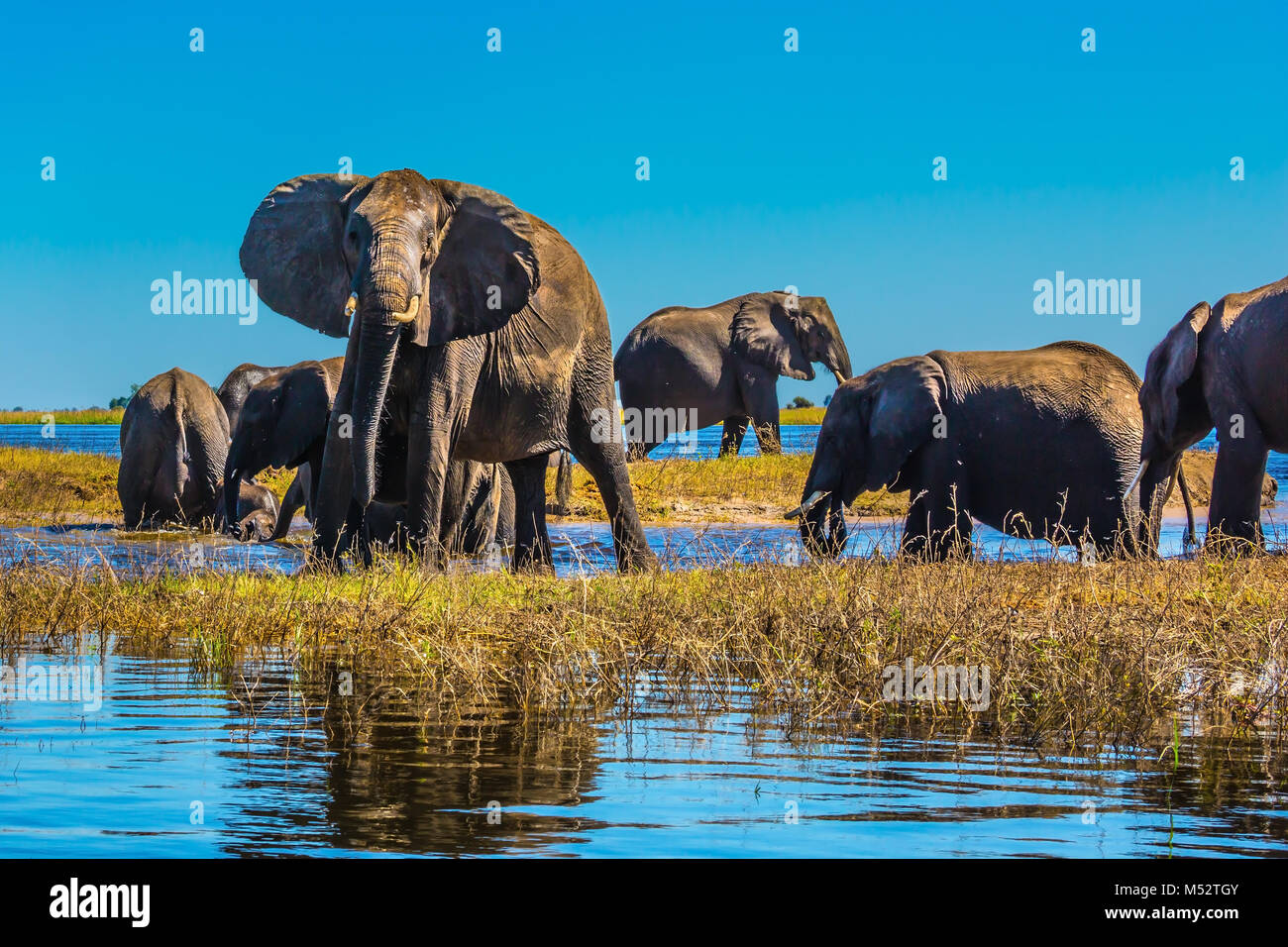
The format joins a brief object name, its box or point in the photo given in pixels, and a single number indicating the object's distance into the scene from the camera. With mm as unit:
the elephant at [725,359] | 27375
